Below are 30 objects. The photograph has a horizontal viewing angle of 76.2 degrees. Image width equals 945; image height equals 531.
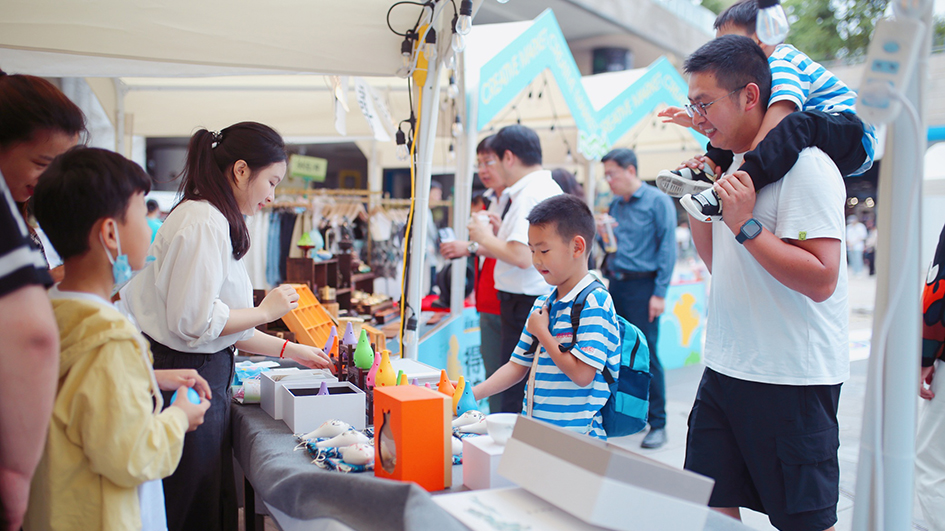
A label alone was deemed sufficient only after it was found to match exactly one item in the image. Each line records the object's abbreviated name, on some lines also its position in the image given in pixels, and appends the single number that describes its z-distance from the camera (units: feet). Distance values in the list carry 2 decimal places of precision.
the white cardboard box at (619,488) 3.12
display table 3.46
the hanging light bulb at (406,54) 9.23
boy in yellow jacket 3.48
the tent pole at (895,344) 3.11
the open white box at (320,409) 5.54
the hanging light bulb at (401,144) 10.22
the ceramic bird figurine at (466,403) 5.74
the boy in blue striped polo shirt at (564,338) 5.90
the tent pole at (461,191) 14.11
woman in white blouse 5.39
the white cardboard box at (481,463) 4.10
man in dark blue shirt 13.85
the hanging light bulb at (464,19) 8.09
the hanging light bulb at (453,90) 12.46
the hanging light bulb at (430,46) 8.98
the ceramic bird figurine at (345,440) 4.89
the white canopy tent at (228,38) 8.20
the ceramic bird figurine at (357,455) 4.59
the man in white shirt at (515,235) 9.54
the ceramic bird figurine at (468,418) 5.44
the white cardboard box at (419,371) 6.59
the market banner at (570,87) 14.49
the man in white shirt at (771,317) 4.54
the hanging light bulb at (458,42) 8.59
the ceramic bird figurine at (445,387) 5.58
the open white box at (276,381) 6.06
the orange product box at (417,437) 4.17
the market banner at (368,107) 12.21
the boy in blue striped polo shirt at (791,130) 4.53
